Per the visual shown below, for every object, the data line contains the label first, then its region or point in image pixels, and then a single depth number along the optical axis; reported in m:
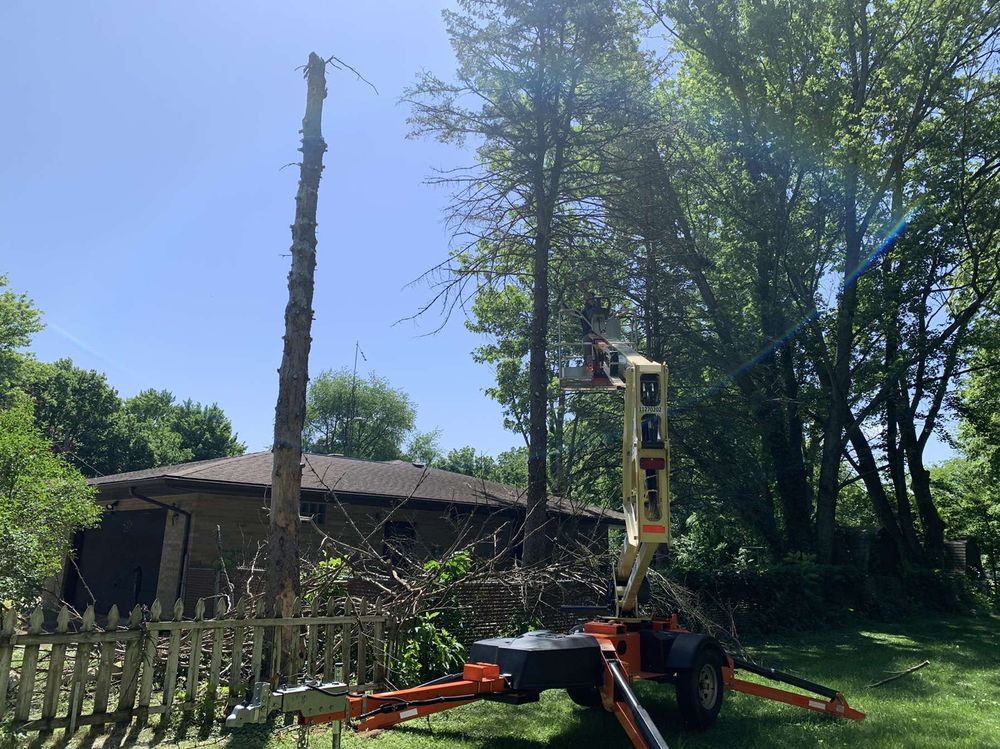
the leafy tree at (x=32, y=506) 10.29
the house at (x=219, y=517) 14.99
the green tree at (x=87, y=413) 40.94
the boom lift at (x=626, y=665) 5.46
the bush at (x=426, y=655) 8.43
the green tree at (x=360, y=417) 63.88
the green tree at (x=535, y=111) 14.84
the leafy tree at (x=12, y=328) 35.09
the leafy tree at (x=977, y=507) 31.30
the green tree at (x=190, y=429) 45.97
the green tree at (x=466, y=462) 53.16
